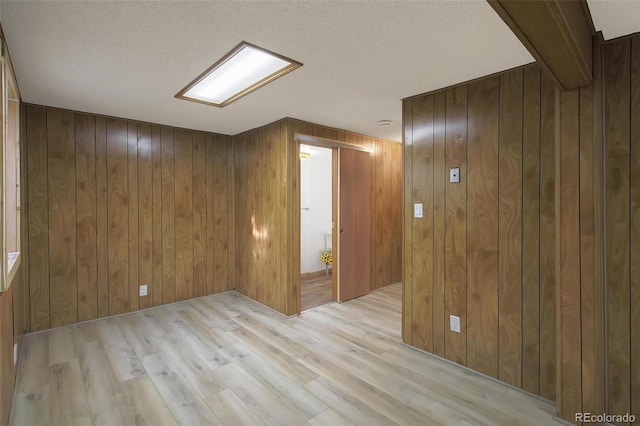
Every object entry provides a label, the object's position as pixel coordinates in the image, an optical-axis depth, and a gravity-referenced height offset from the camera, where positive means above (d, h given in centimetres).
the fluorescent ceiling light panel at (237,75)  207 +107
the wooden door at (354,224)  417 -19
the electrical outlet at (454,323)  257 -96
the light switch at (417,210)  284 +0
